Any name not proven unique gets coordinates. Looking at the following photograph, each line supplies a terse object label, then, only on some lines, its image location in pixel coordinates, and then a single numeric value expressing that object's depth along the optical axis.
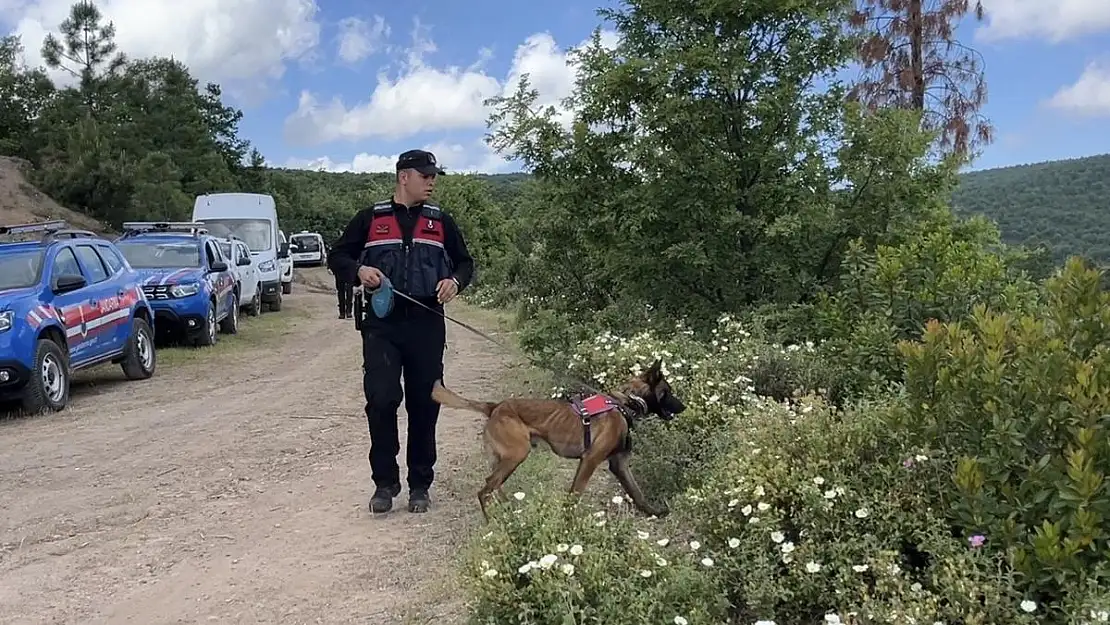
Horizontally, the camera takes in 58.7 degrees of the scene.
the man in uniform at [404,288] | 5.39
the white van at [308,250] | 46.16
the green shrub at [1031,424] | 3.07
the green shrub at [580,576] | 3.35
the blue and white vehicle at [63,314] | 9.24
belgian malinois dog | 5.02
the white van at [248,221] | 24.08
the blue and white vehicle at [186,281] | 14.62
